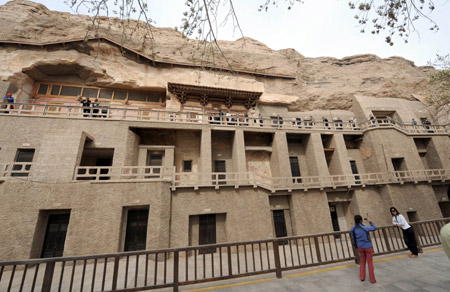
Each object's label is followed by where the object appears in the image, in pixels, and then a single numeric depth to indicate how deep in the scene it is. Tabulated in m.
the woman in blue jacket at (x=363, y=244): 4.99
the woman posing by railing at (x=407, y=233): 6.72
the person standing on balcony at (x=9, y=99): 12.22
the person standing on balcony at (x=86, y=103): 13.76
